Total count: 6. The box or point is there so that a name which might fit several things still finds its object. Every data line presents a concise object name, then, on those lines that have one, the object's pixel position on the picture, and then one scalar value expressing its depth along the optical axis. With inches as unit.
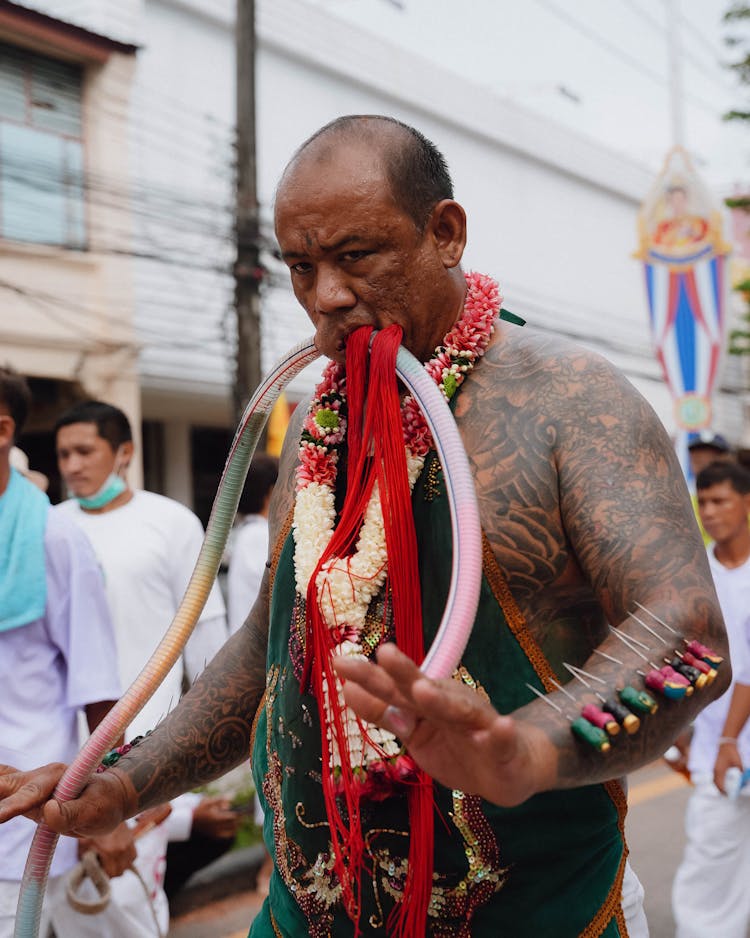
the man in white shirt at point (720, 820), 188.5
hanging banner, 465.7
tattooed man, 69.9
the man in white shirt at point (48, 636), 137.6
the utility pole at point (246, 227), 400.8
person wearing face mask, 180.2
